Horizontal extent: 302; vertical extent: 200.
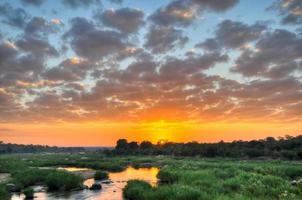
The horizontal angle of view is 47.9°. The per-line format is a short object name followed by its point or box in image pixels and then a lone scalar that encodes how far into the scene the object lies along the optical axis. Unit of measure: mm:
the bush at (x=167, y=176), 53450
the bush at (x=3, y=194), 34888
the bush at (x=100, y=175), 63622
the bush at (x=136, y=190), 36491
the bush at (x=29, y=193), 40150
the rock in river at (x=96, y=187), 48156
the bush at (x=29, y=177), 51312
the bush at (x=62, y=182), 46812
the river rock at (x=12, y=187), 44850
